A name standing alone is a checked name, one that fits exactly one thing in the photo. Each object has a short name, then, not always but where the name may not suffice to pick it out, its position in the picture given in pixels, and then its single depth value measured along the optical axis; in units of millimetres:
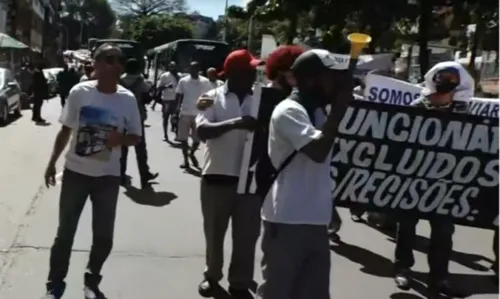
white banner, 7426
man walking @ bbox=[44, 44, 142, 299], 5629
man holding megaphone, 4211
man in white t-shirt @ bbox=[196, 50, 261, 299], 5914
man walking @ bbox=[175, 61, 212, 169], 13344
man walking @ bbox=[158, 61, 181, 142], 17672
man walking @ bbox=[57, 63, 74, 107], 25308
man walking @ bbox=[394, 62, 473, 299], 6176
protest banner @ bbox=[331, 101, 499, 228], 5812
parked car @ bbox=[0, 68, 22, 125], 21664
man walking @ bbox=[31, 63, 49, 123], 22922
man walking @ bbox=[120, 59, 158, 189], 10734
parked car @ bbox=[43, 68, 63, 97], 37875
